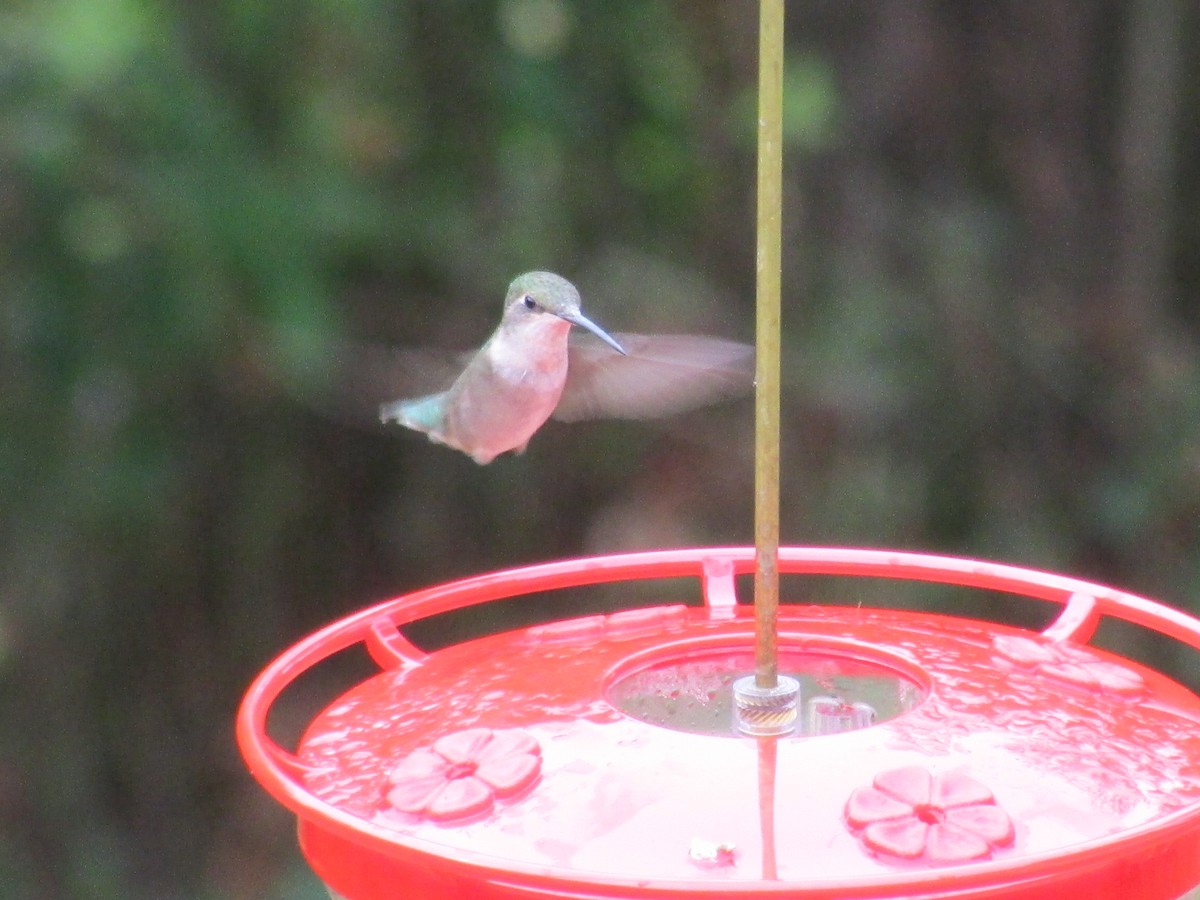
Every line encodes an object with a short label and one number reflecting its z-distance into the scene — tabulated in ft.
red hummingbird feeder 11.49
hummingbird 12.20
